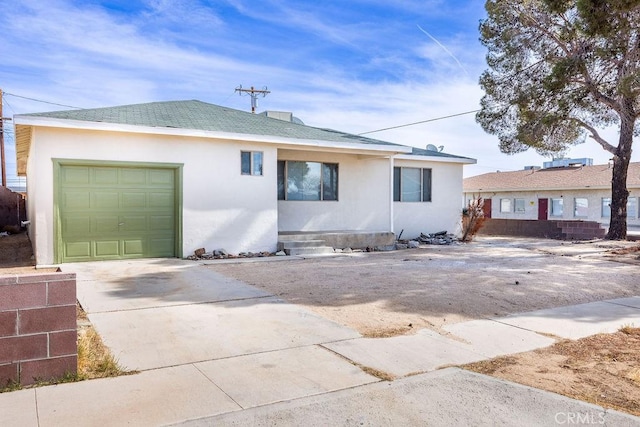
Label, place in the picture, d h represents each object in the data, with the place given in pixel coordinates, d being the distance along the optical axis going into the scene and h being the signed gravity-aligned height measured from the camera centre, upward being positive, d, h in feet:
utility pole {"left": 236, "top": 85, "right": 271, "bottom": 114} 94.48 +22.20
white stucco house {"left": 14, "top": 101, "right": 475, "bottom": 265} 34.35 +1.99
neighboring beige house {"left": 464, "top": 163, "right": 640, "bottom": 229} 98.17 +2.48
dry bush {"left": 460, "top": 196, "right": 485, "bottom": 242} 57.72 -1.95
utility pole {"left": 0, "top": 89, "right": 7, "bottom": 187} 86.80 +8.06
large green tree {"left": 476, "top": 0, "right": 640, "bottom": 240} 42.52 +13.24
